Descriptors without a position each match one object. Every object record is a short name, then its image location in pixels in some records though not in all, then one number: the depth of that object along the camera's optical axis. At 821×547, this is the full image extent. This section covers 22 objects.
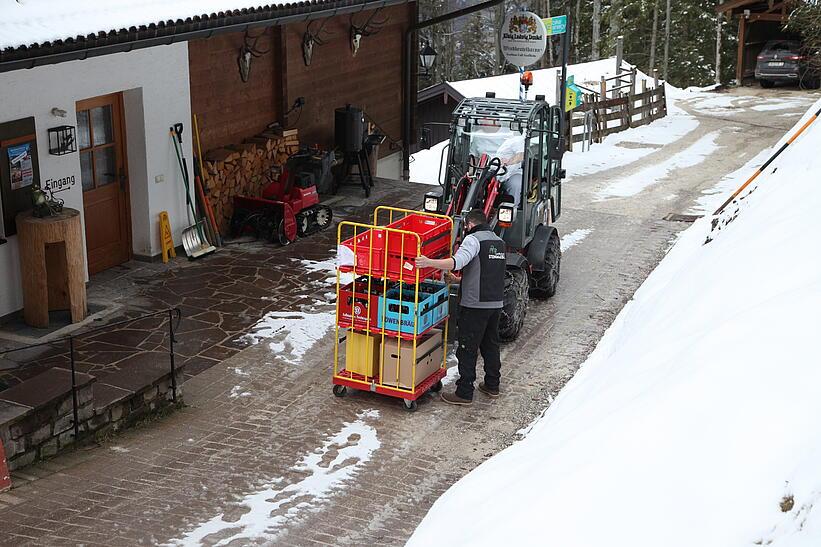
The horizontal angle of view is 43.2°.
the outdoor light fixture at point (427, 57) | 21.09
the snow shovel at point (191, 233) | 14.00
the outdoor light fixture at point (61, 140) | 11.93
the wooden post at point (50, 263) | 11.11
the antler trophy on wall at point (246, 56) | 15.41
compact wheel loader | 11.66
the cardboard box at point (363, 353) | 9.92
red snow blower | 14.91
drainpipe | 20.47
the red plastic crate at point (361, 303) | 9.85
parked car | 32.44
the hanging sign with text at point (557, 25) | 20.34
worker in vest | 9.80
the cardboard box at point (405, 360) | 9.80
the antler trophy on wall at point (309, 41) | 16.98
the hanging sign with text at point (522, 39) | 21.11
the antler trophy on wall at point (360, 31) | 18.36
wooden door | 12.95
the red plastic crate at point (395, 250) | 9.57
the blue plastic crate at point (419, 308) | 9.71
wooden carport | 33.09
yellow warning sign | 13.93
